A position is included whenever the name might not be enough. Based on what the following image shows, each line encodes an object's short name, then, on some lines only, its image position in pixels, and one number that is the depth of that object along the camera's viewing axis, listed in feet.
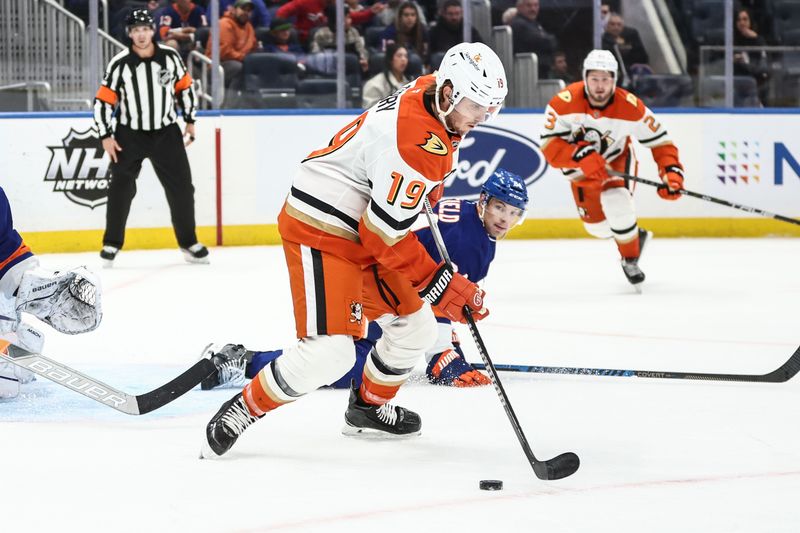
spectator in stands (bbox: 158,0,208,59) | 52.55
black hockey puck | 17.72
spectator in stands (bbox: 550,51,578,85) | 55.36
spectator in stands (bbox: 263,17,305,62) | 54.03
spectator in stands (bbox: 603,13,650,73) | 55.16
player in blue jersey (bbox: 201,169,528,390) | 24.58
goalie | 23.22
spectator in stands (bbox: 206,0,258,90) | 52.49
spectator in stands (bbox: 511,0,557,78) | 54.85
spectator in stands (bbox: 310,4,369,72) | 53.78
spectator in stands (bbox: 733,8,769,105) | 56.08
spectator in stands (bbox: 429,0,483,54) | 54.65
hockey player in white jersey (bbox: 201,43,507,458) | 18.13
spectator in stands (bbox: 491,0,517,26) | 54.60
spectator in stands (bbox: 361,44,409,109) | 54.03
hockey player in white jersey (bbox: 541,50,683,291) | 39.09
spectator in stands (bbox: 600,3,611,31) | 55.01
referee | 45.80
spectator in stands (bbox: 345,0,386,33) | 53.98
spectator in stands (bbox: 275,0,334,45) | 54.03
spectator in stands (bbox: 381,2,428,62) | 54.65
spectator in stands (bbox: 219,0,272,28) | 53.96
